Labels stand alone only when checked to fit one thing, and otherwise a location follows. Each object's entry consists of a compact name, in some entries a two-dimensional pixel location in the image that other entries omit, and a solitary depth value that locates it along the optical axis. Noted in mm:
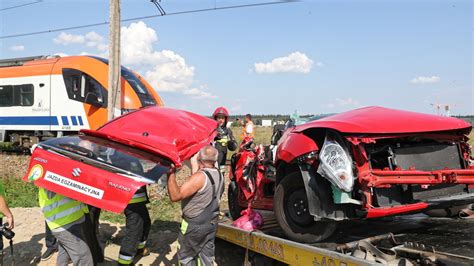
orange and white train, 14133
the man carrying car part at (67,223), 4160
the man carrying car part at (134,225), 5074
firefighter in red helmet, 7387
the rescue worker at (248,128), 11950
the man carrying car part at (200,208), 4086
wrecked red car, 3637
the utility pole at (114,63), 10445
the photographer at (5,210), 4410
